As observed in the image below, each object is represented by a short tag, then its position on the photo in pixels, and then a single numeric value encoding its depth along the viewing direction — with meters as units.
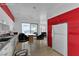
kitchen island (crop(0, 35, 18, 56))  0.92
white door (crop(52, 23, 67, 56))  2.06
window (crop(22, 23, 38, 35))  6.32
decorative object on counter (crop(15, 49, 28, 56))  1.07
